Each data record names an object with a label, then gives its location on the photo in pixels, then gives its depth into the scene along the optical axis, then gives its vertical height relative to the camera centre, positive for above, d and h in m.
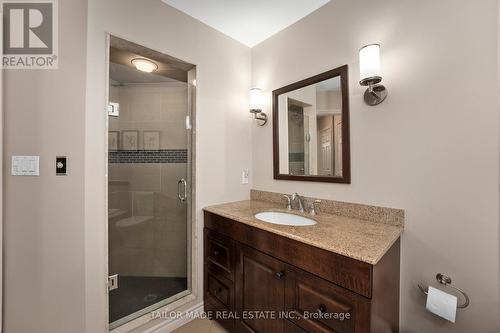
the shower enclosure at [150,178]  1.85 -0.12
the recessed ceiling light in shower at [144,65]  1.84 +0.90
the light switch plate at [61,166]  1.26 +0.00
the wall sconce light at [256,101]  1.99 +0.60
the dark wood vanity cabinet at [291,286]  0.94 -0.65
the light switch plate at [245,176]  2.18 -0.10
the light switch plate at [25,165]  1.21 +0.00
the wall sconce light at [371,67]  1.24 +0.57
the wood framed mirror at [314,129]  1.55 +0.29
